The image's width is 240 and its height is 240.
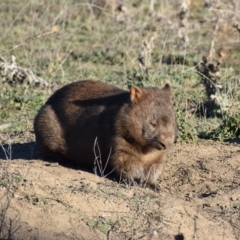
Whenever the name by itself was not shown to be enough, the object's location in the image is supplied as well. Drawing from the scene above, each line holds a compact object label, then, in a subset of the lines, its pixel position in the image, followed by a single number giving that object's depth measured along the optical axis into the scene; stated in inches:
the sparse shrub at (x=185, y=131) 640.4
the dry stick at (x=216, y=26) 933.6
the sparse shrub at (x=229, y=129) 663.8
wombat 541.0
